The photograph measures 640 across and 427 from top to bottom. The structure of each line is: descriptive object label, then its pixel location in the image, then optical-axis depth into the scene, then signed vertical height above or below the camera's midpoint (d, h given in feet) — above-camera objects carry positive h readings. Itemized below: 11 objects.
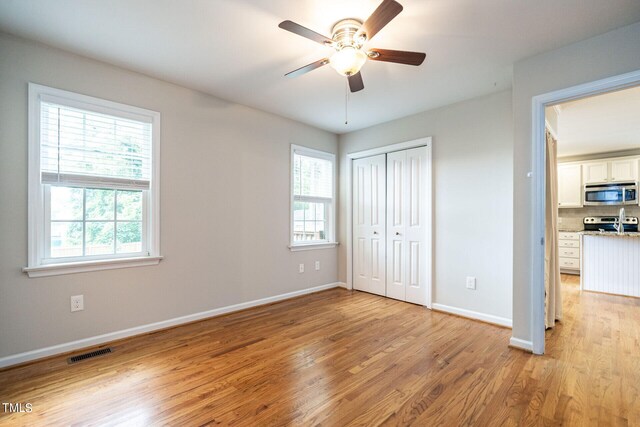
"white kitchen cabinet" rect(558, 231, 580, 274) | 19.75 -2.51
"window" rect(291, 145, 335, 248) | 14.33 +0.89
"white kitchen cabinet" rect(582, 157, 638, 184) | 18.37 +2.82
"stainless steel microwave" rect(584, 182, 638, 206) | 18.13 +1.31
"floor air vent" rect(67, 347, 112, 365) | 7.82 -3.79
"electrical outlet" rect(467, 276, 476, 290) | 11.19 -2.56
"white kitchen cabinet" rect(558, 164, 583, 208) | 20.43 +2.04
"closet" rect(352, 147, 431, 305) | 12.83 -0.43
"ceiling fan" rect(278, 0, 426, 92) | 6.05 +3.63
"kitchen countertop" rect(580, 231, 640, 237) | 14.37 -0.97
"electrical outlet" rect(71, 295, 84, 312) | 8.34 -2.45
